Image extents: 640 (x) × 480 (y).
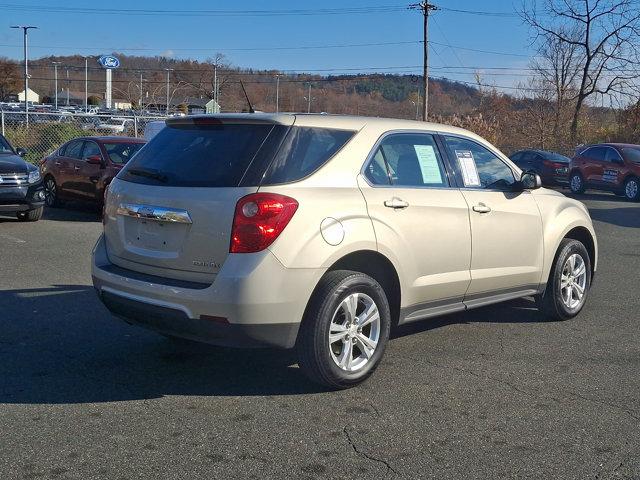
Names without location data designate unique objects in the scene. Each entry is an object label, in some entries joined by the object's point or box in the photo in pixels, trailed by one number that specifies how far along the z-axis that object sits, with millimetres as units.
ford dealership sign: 58219
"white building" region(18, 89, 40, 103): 106288
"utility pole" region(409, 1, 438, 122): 42938
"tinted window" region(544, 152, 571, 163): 26309
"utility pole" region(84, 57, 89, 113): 88956
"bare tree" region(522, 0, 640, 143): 39544
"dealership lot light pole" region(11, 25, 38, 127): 56484
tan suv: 4383
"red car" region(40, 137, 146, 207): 13773
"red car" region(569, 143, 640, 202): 22000
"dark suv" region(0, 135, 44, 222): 12023
